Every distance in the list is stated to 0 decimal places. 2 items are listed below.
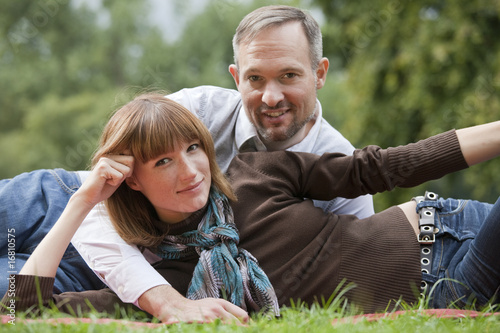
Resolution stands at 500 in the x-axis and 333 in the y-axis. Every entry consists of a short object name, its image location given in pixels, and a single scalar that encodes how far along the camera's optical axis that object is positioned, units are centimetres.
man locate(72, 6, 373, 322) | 356
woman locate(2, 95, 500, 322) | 297
